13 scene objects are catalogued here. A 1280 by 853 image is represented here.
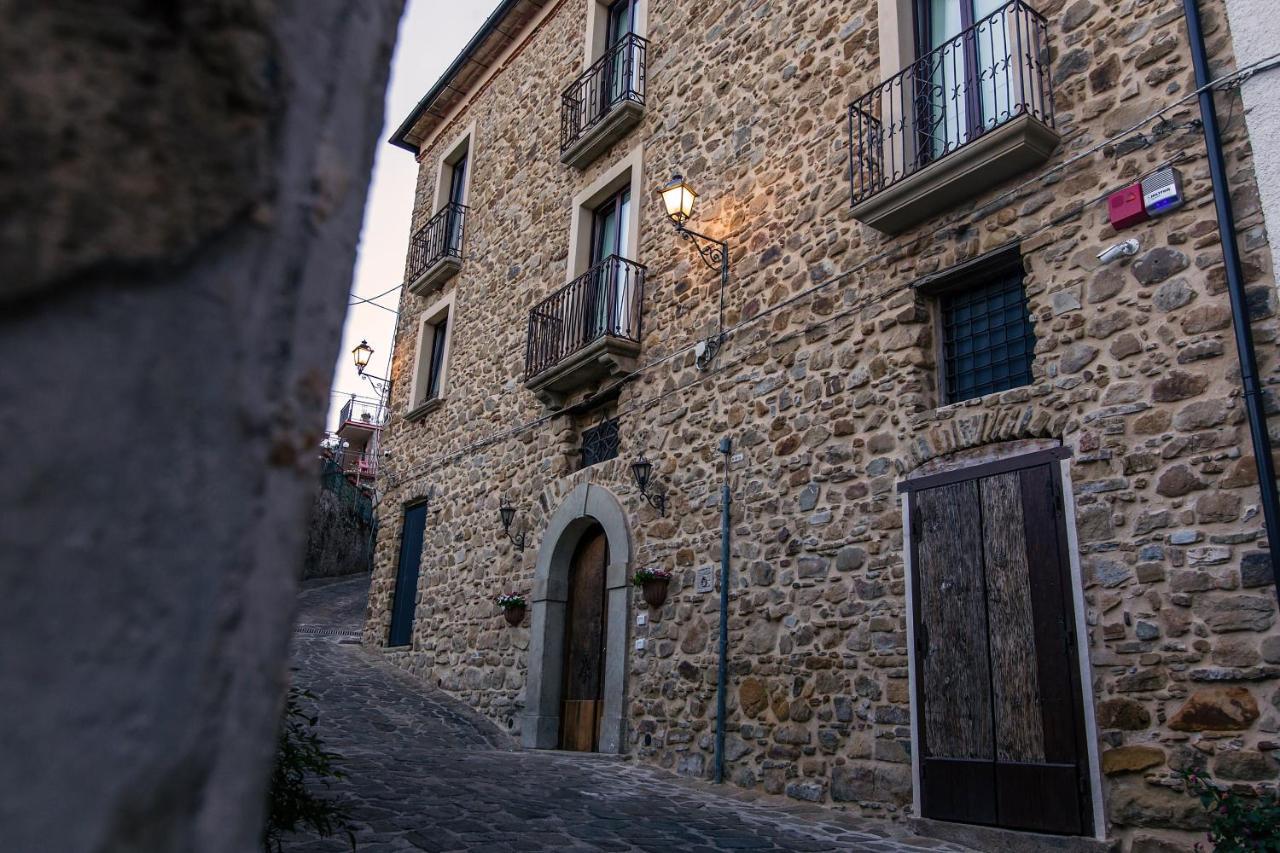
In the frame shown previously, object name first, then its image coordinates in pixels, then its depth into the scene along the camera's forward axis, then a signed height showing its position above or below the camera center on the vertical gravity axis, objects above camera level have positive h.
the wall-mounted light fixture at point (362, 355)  15.98 +5.12
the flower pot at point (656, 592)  7.85 +0.76
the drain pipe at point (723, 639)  6.86 +0.37
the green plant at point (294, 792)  3.23 -0.40
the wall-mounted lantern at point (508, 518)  10.34 +1.69
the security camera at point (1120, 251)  5.07 +2.36
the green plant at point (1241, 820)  3.79 -0.40
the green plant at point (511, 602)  9.83 +0.78
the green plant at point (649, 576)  7.84 +0.89
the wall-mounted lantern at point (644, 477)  8.27 +1.76
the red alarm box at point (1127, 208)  5.05 +2.57
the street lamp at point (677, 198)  7.96 +3.91
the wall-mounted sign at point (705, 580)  7.38 +0.83
